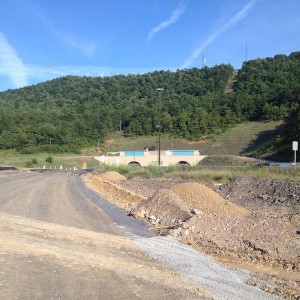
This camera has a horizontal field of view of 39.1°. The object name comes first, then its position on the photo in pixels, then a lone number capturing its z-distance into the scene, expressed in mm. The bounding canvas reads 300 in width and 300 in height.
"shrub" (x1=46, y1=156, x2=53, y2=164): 95075
